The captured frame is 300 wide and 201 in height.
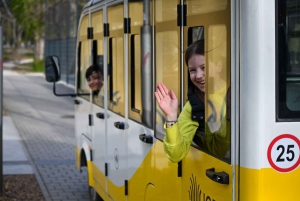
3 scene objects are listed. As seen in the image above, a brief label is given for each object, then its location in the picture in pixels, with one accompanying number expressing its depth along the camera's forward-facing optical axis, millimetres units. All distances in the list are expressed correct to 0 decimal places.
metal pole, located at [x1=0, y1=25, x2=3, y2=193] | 8398
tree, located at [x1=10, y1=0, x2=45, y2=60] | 42969
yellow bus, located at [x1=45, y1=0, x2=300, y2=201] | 2855
